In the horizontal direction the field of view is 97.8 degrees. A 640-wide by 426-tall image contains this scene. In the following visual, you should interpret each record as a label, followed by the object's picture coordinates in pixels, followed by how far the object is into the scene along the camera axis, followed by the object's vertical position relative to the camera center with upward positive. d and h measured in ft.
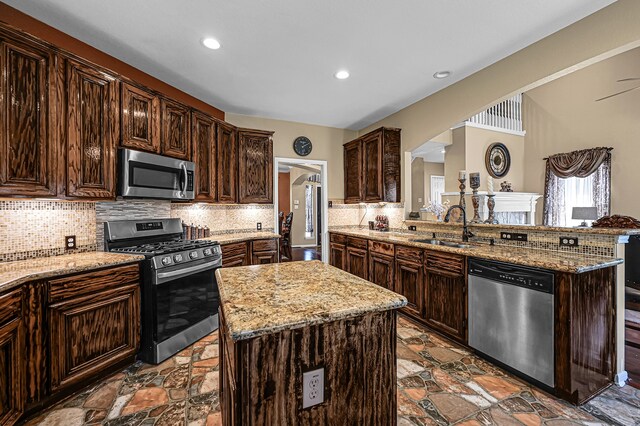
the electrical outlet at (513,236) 8.75 -0.87
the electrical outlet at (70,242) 7.96 -0.85
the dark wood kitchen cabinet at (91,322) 6.07 -2.63
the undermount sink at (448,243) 9.73 -1.25
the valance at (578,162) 17.99 +3.23
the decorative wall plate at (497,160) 19.81 +3.62
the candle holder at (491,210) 10.75 -0.02
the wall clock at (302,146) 16.19 +3.83
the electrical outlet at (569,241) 7.49 -0.89
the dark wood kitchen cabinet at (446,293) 8.52 -2.72
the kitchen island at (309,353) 2.95 -1.66
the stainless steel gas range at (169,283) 7.72 -2.15
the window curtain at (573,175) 17.93 +2.29
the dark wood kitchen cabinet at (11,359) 5.06 -2.74
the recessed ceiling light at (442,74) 10.41 +5.13
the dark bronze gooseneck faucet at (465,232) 10.23 -0.82
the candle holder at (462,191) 10.77 +0.72
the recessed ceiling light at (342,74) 10.30 +5.12
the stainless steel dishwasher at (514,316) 6.46 -2.73
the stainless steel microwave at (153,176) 8.22 +1.18
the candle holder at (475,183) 10.69 +1.03
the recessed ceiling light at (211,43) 8.23 +5.07
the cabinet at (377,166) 14.28 +2.37
